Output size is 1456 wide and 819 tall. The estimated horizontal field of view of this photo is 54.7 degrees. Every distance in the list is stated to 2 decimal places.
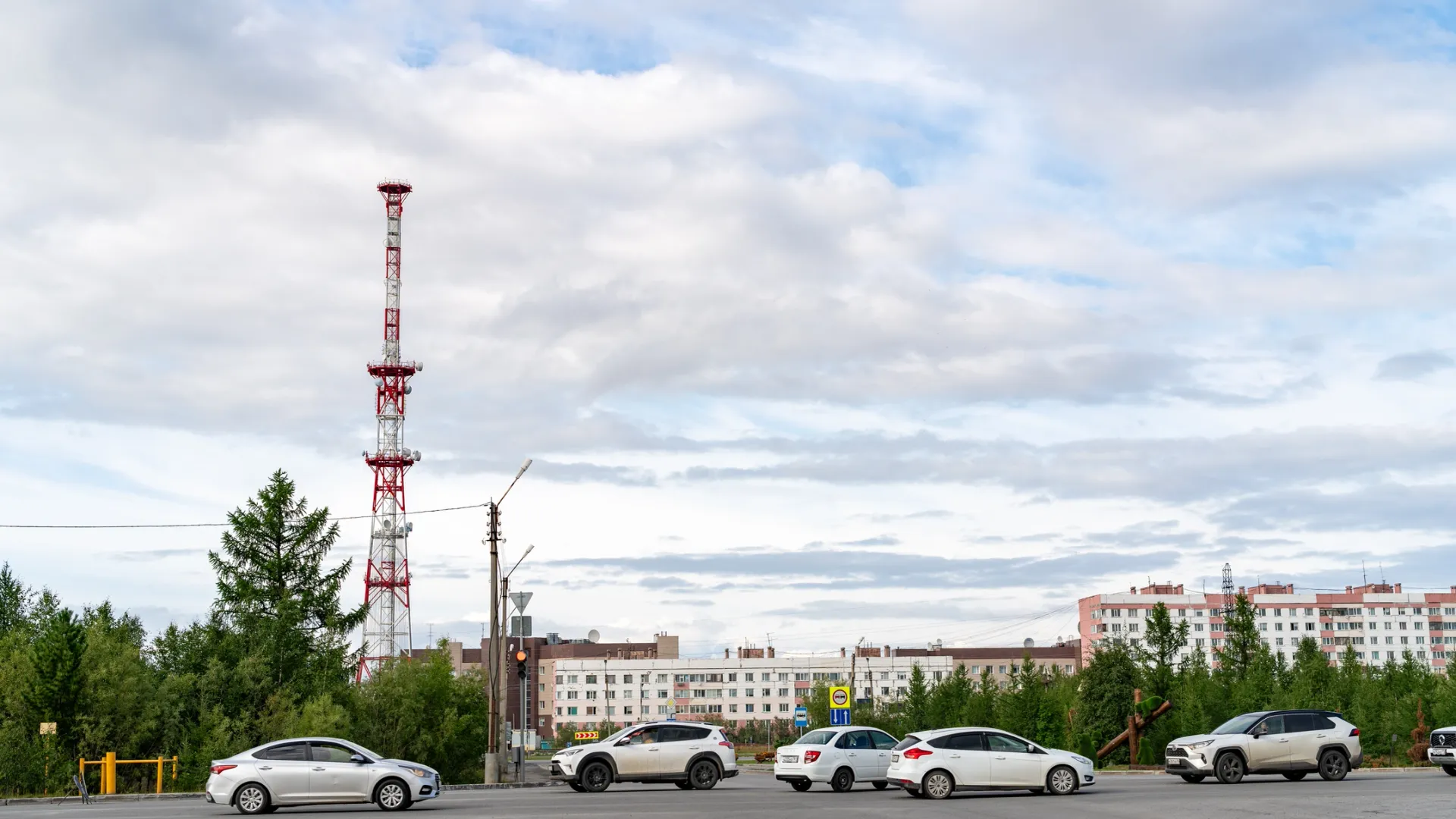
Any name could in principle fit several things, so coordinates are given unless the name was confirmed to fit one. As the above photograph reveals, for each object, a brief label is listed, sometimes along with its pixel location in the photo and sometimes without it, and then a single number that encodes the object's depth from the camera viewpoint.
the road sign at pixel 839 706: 43.38
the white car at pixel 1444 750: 33.47
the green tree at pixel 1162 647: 62.72
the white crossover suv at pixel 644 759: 31.91
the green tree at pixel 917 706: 73.81
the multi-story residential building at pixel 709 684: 172.88
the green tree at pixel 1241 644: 76.00
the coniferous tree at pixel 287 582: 56.69
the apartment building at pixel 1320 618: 173.50
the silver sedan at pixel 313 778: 25.61
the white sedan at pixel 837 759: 32.75
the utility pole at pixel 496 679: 39.34
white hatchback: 27.88
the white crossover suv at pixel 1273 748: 30.16
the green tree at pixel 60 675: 43.12
